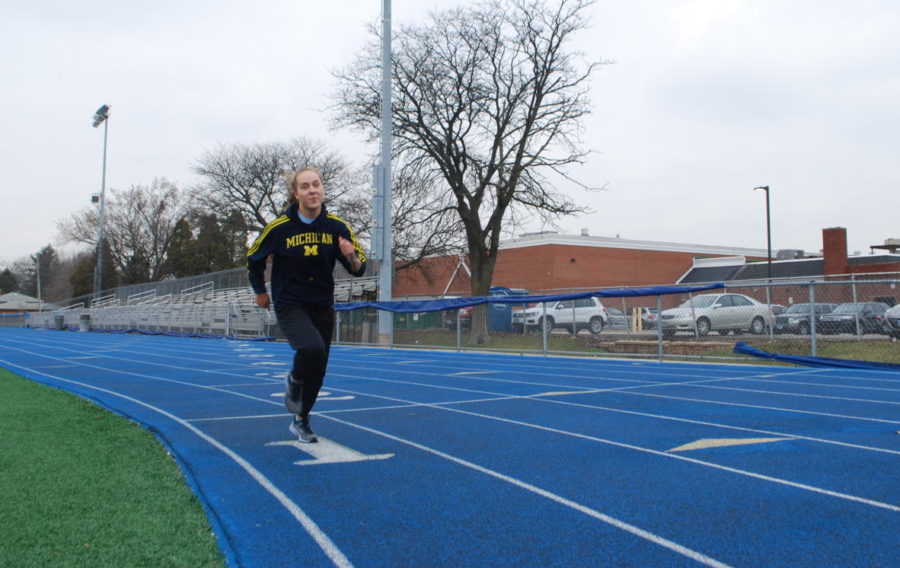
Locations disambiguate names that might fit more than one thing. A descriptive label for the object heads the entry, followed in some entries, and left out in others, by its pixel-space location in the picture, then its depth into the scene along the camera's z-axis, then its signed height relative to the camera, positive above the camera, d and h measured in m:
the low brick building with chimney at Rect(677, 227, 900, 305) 18.84 +4.18
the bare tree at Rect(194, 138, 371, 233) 50.94 +10.42
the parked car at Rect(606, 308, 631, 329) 19.39 +0.27
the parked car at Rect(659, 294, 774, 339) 18.90 +0.37
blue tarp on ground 13.16 -0.59
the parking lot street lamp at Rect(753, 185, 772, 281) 41.83 +6.18
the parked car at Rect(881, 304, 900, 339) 15.91 +0.17
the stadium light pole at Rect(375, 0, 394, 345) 22.33 +4.54
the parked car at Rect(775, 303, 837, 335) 17.03 +0.27
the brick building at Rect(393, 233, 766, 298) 55.31 +5.10
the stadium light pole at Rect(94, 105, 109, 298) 53.55 +15.47
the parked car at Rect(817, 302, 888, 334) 16.00 +0.24
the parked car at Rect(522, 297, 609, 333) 22.53 +0.50
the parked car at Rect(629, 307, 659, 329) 18.62 +0.29
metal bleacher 32.18 +0.85
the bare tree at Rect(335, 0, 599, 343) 27.22 +8.24
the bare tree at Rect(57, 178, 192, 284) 66.81 +9.05
